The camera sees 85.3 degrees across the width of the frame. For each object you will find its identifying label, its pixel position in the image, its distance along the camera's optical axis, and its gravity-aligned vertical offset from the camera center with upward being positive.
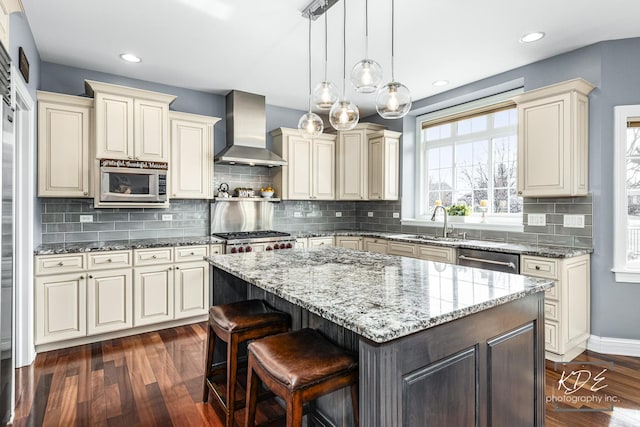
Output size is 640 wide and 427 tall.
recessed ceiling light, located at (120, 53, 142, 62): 3.35 +1.52
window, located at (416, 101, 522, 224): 4.06 +0.65
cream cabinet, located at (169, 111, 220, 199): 3.93 +0.66
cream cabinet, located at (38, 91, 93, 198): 3.23 +0.64
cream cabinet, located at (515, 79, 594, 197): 3.02 +0.67
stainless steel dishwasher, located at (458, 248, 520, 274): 3.09 -0.44
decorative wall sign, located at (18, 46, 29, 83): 2.54 +1.12
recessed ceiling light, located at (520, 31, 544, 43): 2.92 +1.51
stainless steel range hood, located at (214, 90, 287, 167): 4.30 +1.04
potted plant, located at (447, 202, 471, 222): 4.43 +0.02
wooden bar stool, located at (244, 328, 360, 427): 1.35 -0.64
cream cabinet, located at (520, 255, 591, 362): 2.84 -0.76
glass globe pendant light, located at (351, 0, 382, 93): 2.01 +0.80
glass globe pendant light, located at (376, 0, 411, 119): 2.04 +0.67
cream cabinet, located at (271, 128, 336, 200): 4.81 +0.67
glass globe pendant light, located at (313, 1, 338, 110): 2.32 +0.80
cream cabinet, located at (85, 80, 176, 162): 3.42 +0.93
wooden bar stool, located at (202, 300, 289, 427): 1.95 -0.67
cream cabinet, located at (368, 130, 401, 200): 4.91 +0.69
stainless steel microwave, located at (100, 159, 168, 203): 3.42 +0.32
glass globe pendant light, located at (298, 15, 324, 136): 2.54 +0.65
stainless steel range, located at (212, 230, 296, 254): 3.93 -0.34
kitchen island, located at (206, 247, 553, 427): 1.18 -0.49
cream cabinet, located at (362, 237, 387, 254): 4.56 -0.43
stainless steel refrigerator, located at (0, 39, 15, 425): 1.81 -0.24
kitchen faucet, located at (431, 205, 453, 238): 4.23 -0.16
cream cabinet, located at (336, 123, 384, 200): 5.13 +0.77
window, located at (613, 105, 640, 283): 3.01 +0.17
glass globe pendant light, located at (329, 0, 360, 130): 2.34 +0.67
